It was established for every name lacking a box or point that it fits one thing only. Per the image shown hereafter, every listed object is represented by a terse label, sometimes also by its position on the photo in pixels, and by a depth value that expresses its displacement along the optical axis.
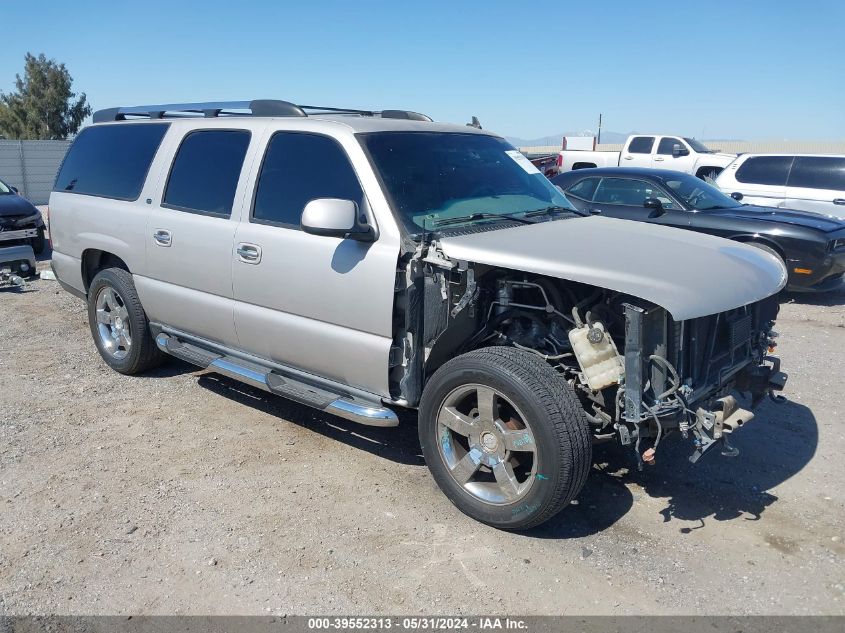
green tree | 40.62
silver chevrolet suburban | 3.39
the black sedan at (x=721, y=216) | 8.55
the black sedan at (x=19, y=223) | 11.53
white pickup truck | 19.83
